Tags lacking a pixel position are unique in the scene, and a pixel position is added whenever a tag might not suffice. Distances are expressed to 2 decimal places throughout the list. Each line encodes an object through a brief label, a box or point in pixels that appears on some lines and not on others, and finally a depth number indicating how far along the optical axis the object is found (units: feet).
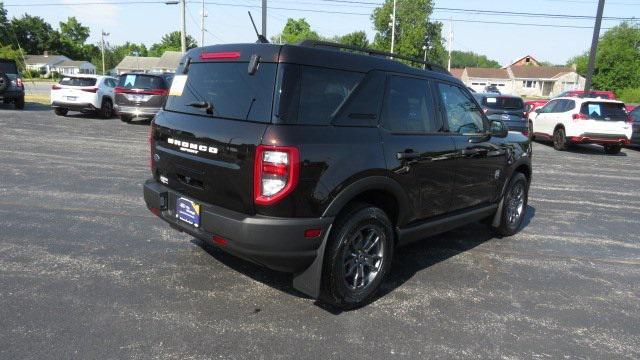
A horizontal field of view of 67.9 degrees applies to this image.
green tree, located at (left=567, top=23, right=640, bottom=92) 172.24
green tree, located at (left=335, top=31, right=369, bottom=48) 306.76
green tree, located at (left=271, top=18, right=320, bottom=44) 328.49
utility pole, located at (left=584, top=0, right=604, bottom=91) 63.72
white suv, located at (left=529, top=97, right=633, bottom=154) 46.03
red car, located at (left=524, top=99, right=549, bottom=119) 64.32
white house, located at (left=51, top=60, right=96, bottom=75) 310.45
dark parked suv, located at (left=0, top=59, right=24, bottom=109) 57.52
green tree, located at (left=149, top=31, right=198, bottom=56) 426.10
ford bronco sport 10.41
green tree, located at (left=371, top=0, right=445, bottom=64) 260.83
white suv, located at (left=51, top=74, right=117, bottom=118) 54.29
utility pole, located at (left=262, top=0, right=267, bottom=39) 68.59
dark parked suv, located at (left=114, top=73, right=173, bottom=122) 50.03
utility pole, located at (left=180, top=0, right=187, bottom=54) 90.68
